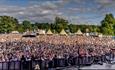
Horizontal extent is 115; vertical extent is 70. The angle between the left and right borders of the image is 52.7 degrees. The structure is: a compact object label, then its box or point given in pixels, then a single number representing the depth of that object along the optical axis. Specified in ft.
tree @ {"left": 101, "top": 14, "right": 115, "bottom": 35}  136.59
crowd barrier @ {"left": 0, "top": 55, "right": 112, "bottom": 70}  23.90
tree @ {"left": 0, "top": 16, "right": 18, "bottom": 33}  156.58
